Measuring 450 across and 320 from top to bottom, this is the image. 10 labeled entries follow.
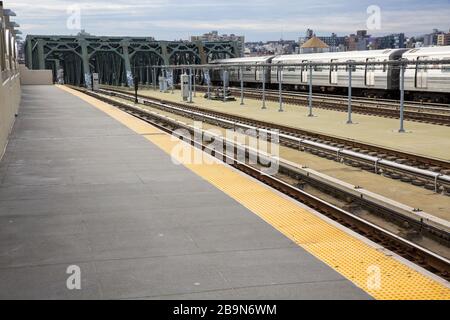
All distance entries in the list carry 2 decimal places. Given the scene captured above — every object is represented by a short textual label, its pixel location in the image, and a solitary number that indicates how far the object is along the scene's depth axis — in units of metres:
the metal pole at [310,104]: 23.67
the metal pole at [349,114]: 20.74
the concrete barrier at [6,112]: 13.62
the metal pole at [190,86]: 35.50
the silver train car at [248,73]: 48.88
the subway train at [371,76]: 27.27
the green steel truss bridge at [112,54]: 75.12
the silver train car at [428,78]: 26.31
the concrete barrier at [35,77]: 65.12
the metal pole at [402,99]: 17.78
